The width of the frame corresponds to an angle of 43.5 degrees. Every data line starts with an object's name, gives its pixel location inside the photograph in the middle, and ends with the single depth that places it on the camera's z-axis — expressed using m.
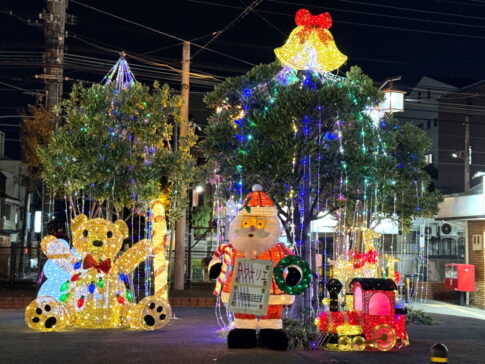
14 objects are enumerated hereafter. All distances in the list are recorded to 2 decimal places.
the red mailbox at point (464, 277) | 18.62
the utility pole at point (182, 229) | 17.86
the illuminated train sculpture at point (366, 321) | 9.65
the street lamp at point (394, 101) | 16.91
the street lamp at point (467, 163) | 28.17
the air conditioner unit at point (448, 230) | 27.67
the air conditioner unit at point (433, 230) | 34.31
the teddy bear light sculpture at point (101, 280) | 11.34
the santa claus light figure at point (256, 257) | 9.45
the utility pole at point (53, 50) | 16.92
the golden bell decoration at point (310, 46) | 11.18
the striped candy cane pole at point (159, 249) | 13.34
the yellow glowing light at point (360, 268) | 13.67
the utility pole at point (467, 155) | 28.06
